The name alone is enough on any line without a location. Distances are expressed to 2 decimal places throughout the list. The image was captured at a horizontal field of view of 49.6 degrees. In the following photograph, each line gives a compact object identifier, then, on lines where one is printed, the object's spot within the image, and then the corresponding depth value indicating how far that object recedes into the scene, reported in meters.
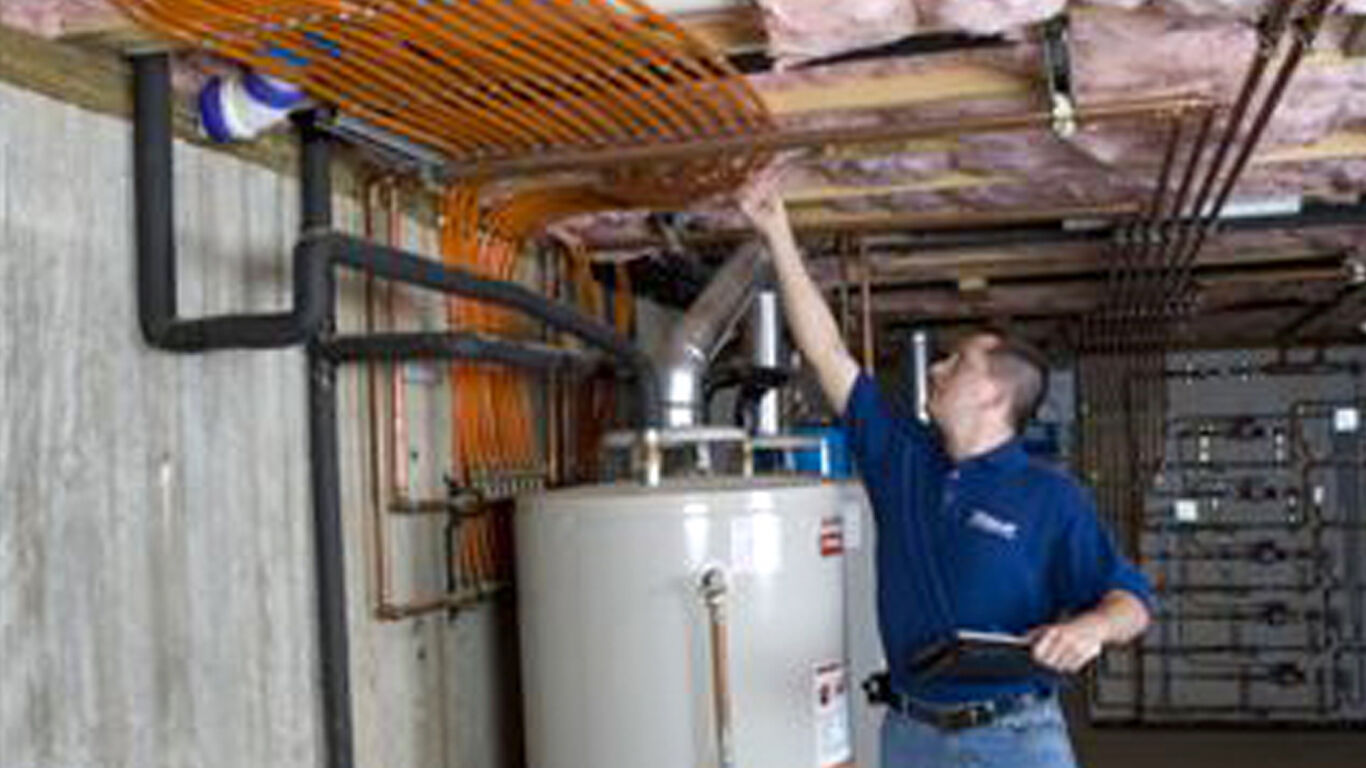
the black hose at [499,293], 2.18
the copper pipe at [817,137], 2.27
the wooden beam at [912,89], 2.40
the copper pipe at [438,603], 2.53
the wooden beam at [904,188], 3.13
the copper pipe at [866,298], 3.76
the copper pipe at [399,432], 2.57
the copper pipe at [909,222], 3.41
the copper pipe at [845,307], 3.96
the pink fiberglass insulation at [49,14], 1.72
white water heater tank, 2.52
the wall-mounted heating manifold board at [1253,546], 7.32
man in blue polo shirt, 2.63
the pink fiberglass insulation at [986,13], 1.91
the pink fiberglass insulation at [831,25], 1.92
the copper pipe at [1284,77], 1.92
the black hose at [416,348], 2.29
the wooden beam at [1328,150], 2.94
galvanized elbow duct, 3.16
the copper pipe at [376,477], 2.50
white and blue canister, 2.04
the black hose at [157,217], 1.92
